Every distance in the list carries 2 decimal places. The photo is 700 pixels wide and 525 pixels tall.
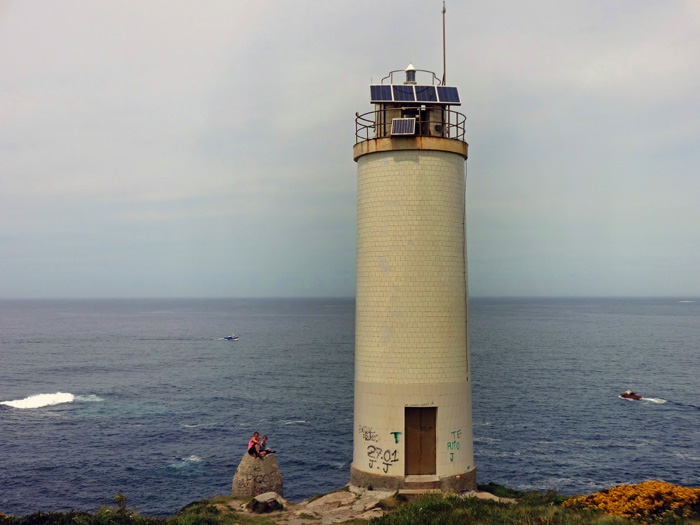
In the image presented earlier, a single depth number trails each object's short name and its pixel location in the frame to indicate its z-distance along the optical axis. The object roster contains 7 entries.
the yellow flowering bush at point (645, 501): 18.83
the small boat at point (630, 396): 84.94
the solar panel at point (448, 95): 27.59
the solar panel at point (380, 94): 27.53
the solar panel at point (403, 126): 26.47
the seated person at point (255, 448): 28.86
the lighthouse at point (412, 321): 26.12
